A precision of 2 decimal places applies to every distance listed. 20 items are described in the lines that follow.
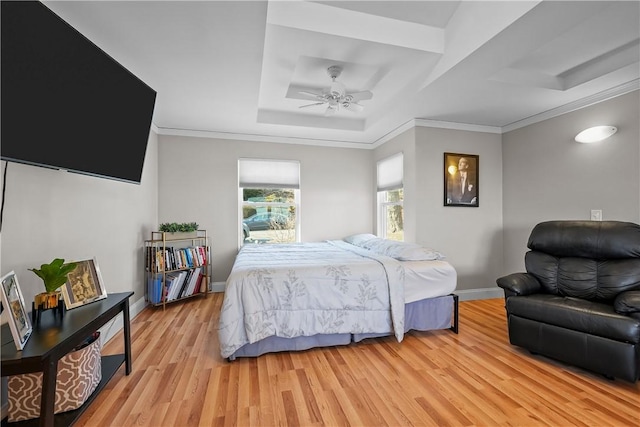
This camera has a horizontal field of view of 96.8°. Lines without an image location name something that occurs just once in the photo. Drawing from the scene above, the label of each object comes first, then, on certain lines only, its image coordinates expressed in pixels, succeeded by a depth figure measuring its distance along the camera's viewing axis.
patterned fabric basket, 1.43
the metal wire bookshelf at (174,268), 3.44
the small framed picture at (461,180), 3.80
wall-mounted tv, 1.20
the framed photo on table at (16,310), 1.20
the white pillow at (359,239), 3.83
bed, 2.21
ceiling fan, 2.74
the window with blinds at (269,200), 4.46
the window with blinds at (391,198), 4.21
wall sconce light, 2.74
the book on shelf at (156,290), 3.43
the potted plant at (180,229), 3.61
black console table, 1.15
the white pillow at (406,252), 2.73
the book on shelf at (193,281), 3.71
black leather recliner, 1.88
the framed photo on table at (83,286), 1.72
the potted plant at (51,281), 1.54
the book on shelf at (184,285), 3.63
